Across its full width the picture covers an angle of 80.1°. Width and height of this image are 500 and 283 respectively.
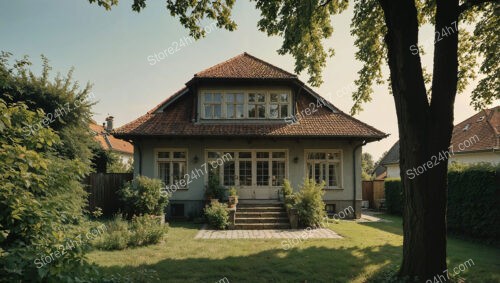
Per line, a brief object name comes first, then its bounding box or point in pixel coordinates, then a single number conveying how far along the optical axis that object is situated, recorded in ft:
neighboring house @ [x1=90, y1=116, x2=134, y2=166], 119.24
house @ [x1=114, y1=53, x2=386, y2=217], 46.85
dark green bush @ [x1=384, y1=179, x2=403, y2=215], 54.44
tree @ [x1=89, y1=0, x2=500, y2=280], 16.83
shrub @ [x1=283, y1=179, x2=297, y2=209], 40.57
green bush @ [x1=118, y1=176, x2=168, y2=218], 38.86
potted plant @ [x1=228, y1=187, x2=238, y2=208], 41.32
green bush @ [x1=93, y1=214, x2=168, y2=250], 26.71
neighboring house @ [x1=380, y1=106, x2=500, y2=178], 67.26
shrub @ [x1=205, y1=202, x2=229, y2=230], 37.86
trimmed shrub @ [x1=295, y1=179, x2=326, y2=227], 38.58
